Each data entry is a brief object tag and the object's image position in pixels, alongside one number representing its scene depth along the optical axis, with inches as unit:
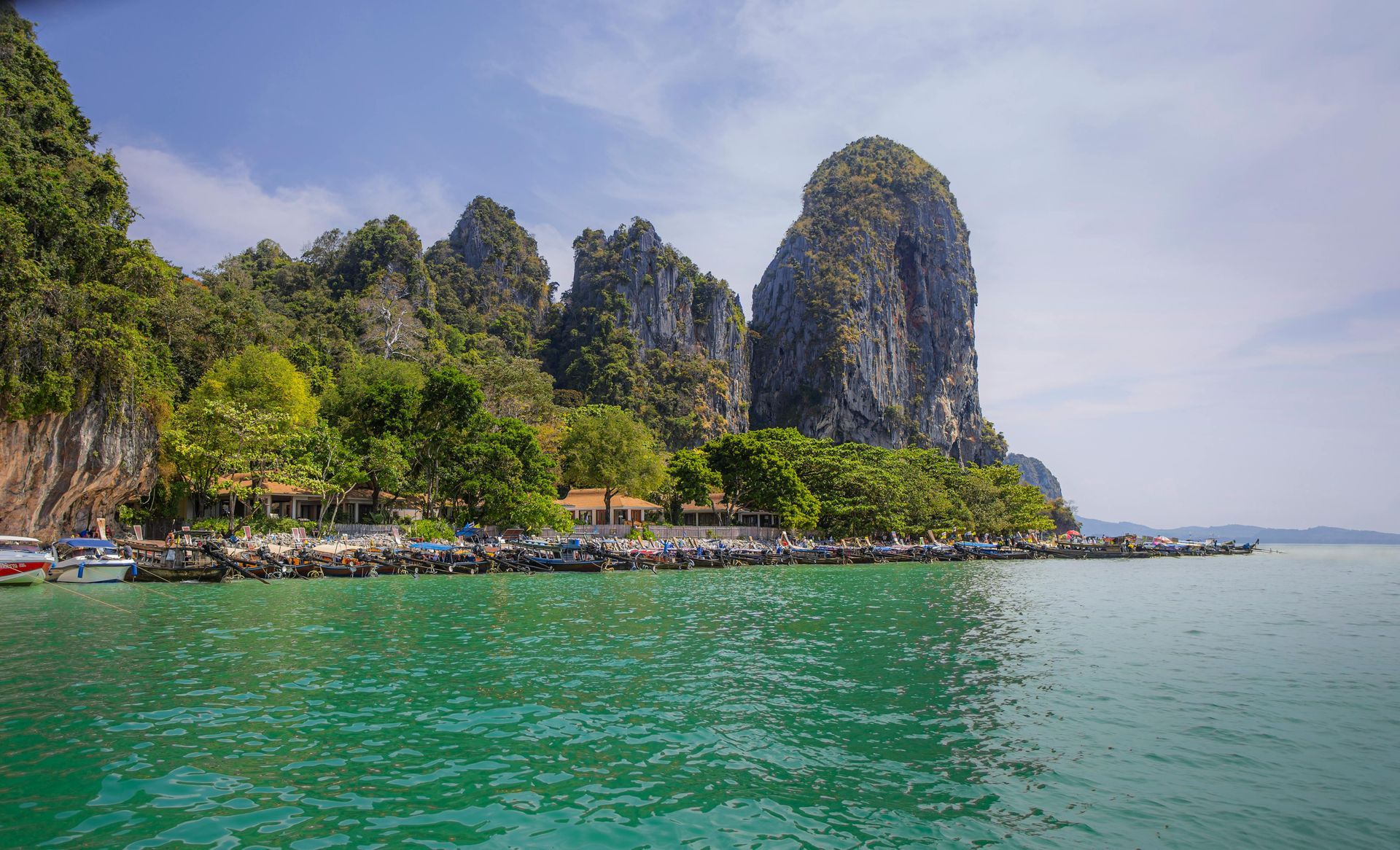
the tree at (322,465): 1616.6
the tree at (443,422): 1898.4
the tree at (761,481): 2444.6
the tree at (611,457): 2379.4
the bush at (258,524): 1609.3
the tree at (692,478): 2439.7
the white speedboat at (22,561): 1019.9
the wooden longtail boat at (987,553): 2628.0
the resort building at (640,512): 2500.0
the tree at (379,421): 1737.2
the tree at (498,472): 1876.2
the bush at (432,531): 1764.3
